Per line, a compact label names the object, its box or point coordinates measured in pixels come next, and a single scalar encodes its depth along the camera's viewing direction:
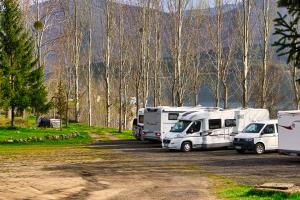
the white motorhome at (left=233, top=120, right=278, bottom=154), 28.06
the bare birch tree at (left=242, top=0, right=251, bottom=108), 36.81
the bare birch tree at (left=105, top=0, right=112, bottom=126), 52.31
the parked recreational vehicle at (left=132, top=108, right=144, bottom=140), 38.06
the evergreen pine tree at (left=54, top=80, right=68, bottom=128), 47.25
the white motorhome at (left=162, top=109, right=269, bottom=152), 30.19
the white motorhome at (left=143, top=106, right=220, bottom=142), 33.25
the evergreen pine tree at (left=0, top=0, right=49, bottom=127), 44.53
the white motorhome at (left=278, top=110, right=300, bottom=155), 23.47
